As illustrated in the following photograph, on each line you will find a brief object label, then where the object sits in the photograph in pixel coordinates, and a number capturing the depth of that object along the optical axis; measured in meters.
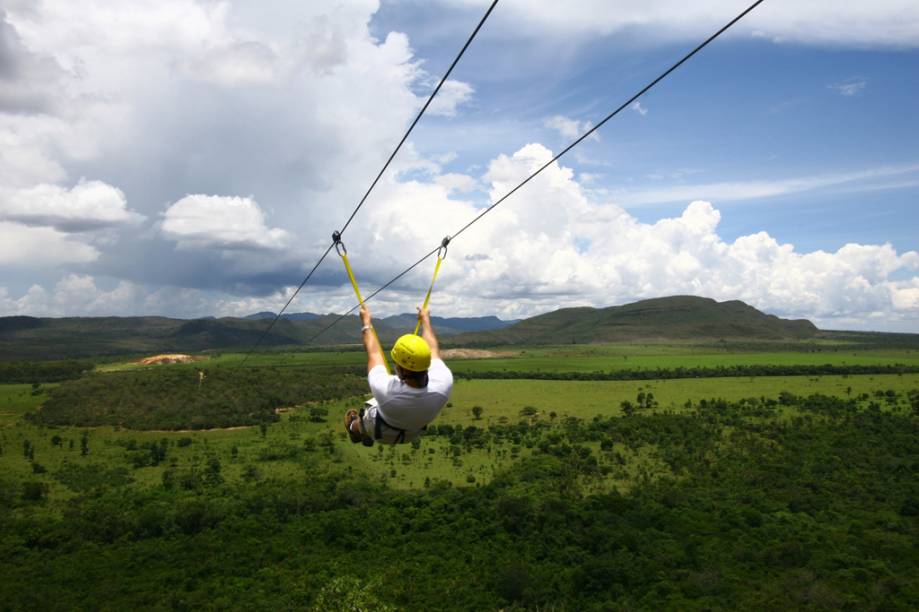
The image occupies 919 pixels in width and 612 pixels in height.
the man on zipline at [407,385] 5.02
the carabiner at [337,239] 7.39
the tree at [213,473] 45.31
